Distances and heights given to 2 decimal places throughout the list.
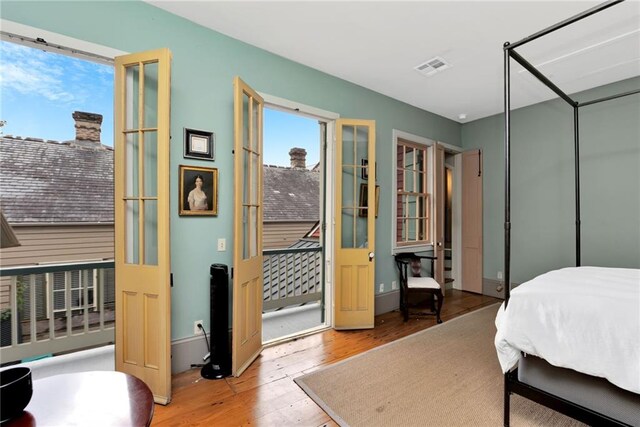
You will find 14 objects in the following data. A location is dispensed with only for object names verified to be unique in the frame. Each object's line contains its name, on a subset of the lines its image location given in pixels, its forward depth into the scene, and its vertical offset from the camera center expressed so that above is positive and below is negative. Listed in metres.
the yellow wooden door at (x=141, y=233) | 2.00 -0.12
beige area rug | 1.85 -1.29
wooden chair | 3.59 -0.86
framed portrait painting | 2.44 +0.22
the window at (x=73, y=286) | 2.81 -0.74
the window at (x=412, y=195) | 4.25 +0.31
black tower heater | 2.37 -0.90
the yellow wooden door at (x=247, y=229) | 2.35 -0.12
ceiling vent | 3.08 +1.64
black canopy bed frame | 1.56 -1.05
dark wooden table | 0.95 -0.66
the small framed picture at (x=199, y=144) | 2.46 +0.62
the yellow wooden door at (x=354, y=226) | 3.37 -0.13
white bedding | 1.45 -0.62
